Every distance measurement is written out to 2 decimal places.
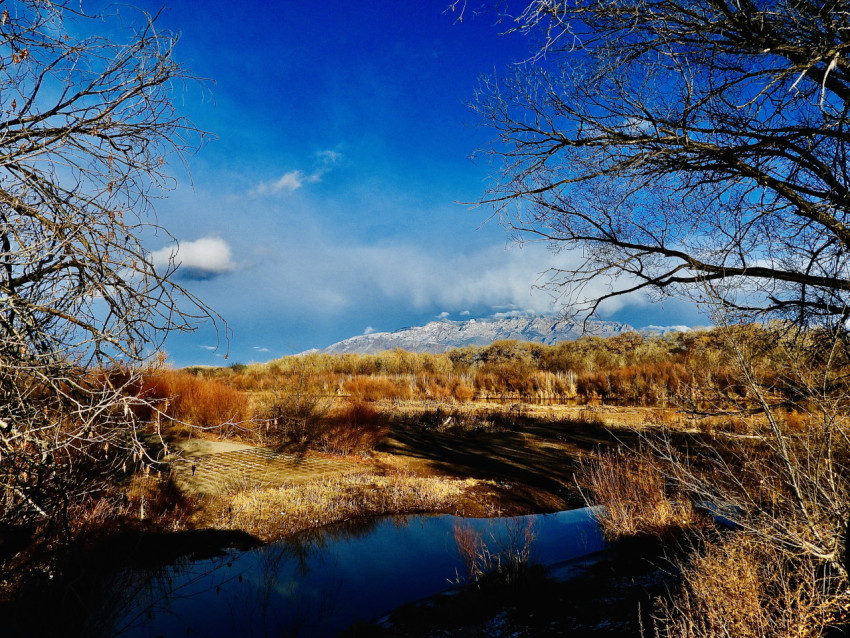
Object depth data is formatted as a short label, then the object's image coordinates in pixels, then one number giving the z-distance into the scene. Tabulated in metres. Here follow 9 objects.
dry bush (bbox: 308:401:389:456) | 10.77
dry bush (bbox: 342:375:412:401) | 21.44
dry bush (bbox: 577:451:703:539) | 6.26
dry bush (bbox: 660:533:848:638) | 2.90
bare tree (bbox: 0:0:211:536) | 2.37
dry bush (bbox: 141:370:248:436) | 10.38
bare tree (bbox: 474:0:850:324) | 2.92
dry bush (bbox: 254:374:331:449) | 10.56
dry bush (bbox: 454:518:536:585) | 5.08
